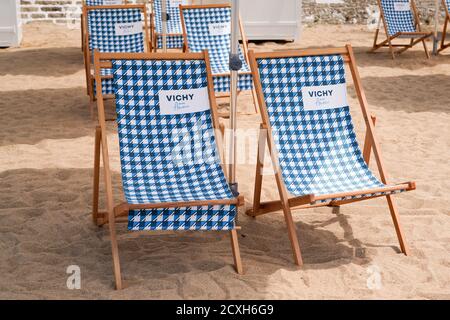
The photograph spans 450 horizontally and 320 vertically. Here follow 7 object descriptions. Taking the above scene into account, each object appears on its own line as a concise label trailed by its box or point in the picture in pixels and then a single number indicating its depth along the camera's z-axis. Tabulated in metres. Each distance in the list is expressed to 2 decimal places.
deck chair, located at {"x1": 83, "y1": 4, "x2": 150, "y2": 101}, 7.07
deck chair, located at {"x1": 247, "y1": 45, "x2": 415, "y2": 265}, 3.93
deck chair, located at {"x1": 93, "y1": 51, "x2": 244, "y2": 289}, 3.78
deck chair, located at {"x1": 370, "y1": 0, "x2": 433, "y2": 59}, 9.83
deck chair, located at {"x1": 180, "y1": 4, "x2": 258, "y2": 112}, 7.04
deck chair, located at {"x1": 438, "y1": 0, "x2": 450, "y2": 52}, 9.81
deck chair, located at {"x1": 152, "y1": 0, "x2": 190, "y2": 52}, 8.83
